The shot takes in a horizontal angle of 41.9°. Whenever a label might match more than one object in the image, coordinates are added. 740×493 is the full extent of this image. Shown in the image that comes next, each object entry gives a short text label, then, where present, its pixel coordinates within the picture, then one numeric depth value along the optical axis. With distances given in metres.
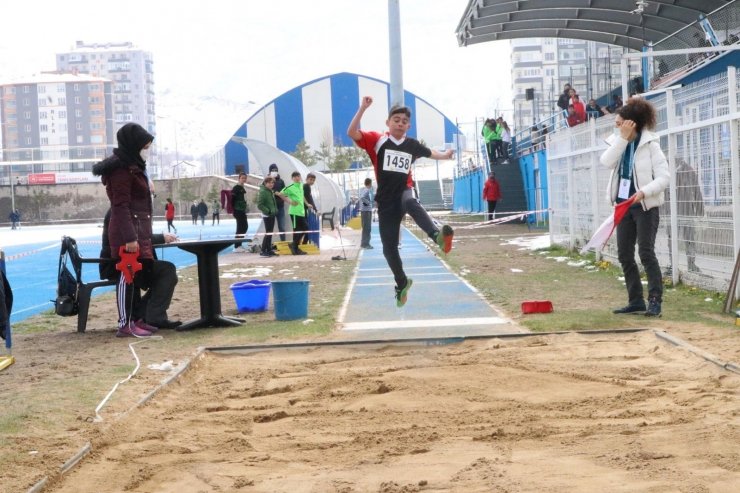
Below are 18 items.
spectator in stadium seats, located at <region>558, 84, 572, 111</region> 27.88
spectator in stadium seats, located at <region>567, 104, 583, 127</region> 25.83
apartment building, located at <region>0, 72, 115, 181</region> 187.12
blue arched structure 113.62
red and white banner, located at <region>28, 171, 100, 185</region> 100.00
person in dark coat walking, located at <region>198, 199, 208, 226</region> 66.56
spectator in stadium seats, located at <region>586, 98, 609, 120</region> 25.45
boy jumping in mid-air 9.05
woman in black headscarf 9.73
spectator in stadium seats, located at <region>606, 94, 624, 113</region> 24.09
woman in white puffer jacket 9.52
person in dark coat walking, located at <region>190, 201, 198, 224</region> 66.44
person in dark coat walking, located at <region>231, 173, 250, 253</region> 23.86
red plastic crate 10.28
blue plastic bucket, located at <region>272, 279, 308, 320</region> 10.74
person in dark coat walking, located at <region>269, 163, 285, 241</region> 24.48
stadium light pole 21.62
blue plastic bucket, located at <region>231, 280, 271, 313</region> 11.80
